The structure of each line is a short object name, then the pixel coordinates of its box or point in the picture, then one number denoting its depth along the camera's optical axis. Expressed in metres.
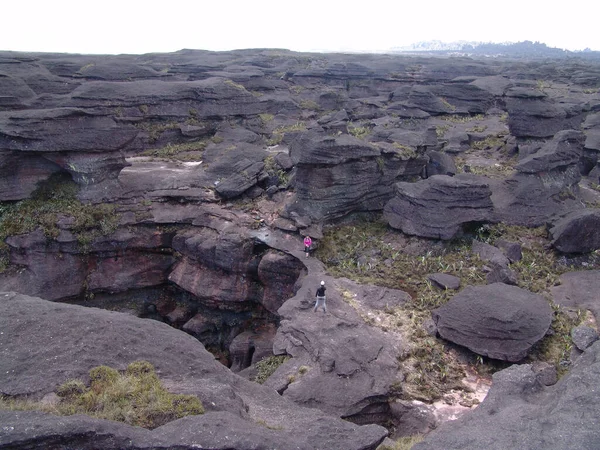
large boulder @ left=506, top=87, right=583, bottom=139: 31.89
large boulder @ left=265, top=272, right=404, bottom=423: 12.70
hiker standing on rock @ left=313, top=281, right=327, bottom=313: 15.91
